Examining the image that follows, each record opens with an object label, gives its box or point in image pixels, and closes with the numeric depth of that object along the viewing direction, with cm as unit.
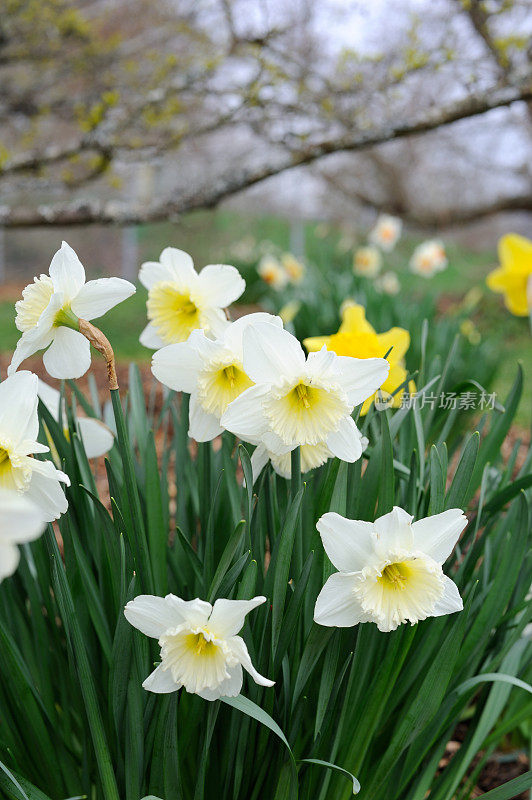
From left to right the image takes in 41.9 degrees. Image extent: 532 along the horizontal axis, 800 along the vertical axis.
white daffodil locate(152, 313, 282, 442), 81
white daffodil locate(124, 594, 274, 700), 71
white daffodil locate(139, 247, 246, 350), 95
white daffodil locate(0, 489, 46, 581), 38
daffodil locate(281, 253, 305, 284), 543
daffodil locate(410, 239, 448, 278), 543
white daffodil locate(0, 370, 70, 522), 71
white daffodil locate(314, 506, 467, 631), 75
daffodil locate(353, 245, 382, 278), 566
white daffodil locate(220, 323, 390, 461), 75
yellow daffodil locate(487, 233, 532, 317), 143
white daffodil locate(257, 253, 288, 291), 539
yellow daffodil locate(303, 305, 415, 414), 106
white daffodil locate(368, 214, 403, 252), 617
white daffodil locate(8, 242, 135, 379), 80
